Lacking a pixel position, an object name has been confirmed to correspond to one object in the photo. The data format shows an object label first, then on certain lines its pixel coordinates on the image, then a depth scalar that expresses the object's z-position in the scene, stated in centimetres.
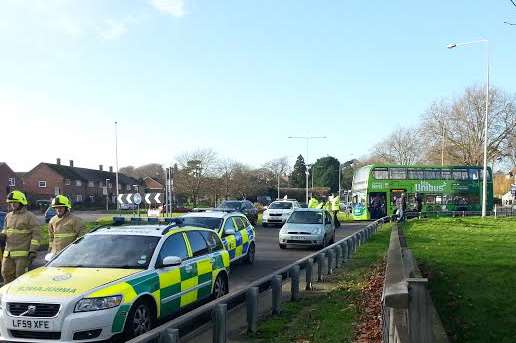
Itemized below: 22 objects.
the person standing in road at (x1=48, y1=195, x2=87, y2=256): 854
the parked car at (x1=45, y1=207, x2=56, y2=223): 3112
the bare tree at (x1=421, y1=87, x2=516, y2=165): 6109
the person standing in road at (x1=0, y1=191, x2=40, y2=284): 815
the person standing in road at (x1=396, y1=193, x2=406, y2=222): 2889
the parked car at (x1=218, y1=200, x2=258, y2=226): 2883
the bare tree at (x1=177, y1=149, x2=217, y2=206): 6444
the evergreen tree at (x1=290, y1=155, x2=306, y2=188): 12162
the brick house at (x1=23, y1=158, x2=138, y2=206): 8269
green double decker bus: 3569
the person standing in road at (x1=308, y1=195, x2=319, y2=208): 2867
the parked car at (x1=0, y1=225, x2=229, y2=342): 561
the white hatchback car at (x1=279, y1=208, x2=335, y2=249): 1773
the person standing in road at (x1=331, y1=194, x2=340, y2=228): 2912
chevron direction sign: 2581
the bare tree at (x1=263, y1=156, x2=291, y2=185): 10762
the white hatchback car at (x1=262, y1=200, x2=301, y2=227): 2995
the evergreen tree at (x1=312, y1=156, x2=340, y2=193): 12144
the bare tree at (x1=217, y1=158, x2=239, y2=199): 6700
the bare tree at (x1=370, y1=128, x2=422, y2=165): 8101
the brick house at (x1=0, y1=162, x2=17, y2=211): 6394
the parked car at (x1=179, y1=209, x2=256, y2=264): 1295
